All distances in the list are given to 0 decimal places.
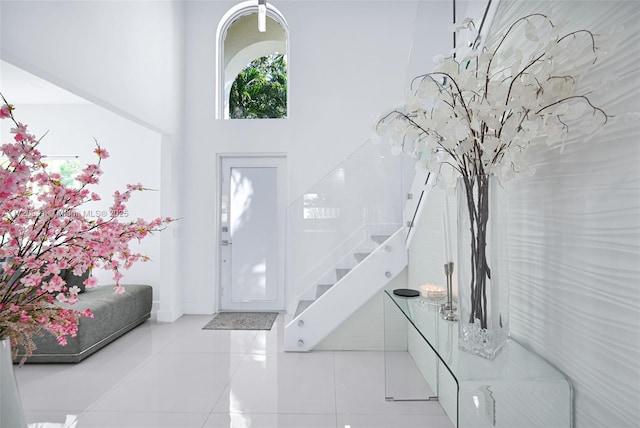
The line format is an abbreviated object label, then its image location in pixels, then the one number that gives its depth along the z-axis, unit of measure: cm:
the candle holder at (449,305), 180
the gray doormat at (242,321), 423
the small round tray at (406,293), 242
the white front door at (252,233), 499
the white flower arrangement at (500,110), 99
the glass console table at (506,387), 106
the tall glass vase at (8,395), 92
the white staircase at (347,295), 332
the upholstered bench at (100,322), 311
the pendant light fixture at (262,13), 363
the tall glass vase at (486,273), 122
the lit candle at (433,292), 215
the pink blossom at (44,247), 90
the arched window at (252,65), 521
